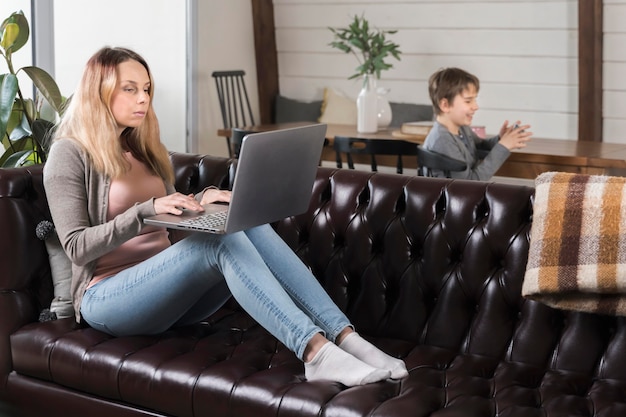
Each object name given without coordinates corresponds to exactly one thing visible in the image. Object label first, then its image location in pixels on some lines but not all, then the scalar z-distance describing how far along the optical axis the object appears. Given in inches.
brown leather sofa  84.4
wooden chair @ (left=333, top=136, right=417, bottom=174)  165.6
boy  149.0
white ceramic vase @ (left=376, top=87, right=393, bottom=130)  208.2
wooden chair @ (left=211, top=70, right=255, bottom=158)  242.1
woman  89.8
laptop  87.7
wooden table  158.1
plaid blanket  88.0
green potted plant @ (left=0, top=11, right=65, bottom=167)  131.5
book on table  179.5
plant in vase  205.8
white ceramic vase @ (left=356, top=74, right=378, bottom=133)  205.3
